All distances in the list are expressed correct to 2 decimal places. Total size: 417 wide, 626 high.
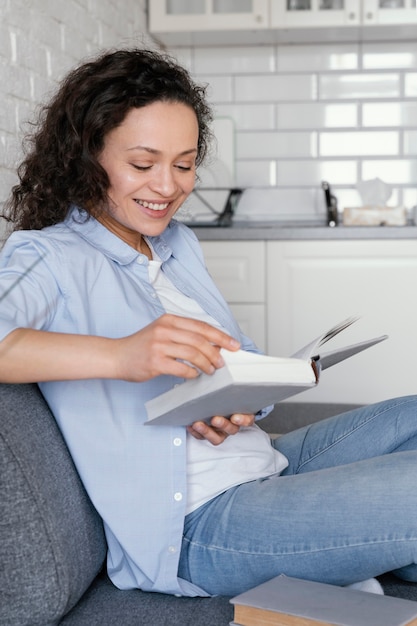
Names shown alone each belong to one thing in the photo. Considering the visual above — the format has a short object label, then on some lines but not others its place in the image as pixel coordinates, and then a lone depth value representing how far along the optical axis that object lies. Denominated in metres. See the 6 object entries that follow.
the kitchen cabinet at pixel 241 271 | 4.36
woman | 2.09
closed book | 1.86
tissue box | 4.48
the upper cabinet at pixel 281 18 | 4.53
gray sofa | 2.00
